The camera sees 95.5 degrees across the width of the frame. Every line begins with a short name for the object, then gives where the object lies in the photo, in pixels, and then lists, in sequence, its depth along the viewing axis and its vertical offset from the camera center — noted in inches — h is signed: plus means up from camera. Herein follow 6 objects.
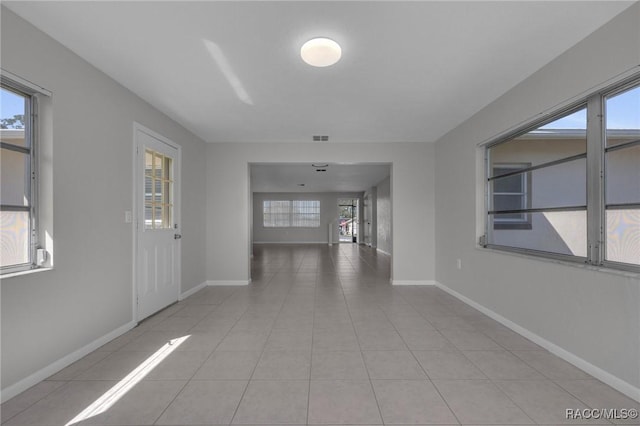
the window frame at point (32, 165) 79.2 +14.3
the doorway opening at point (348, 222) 561.6 -12.7
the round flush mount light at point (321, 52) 83.6 +48.6
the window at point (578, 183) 75.4 +10.3
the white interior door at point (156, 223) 124.2 -3.2
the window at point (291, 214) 545.6 +3.5
